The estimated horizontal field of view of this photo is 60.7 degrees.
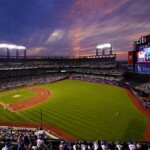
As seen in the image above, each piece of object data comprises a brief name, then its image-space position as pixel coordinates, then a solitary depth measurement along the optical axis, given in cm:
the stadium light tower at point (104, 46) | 8135
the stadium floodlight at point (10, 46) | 6337
